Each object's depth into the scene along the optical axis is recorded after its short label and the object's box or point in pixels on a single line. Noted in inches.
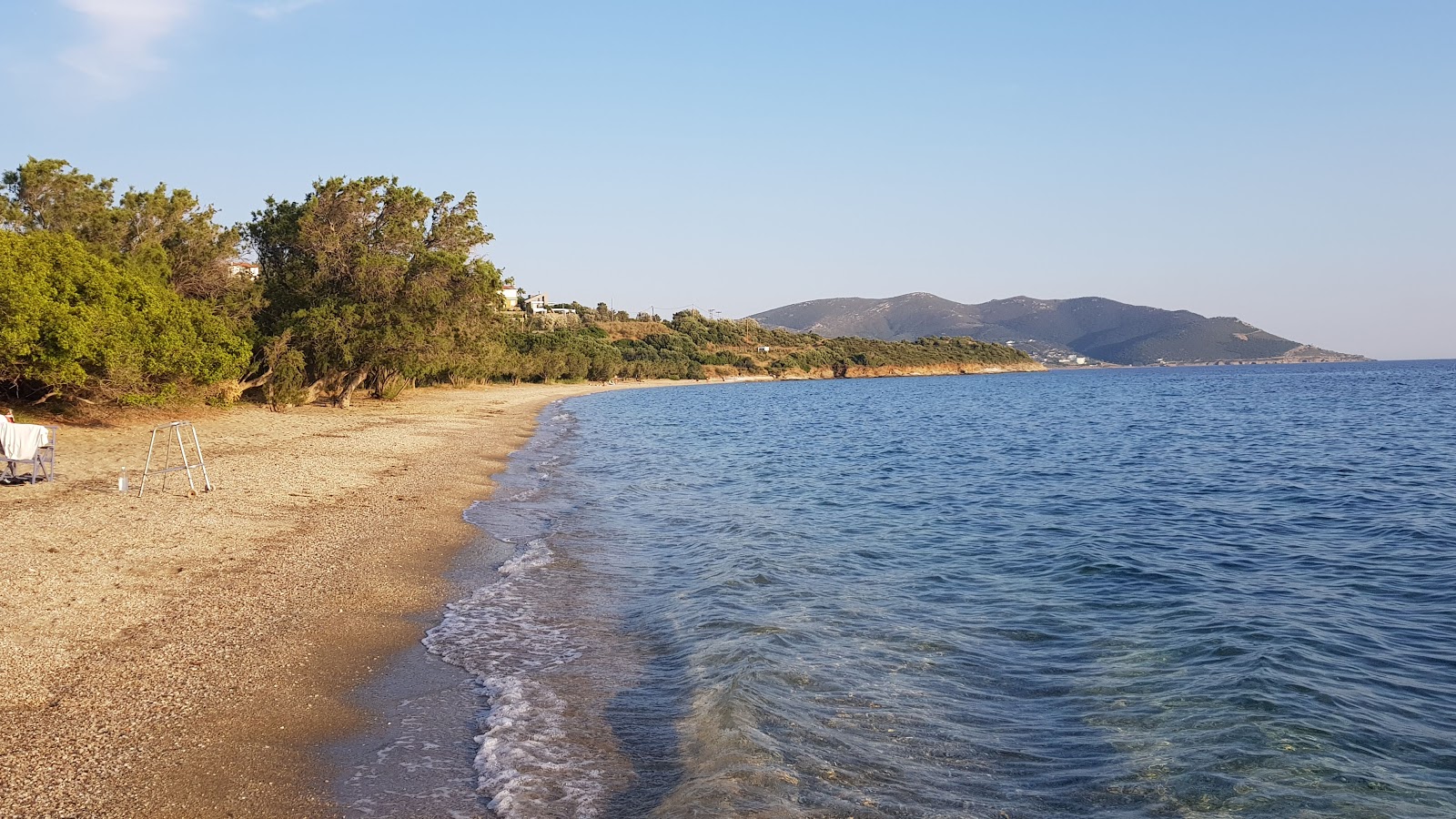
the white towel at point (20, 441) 579.2
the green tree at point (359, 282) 1428.4
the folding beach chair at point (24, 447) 579.5
